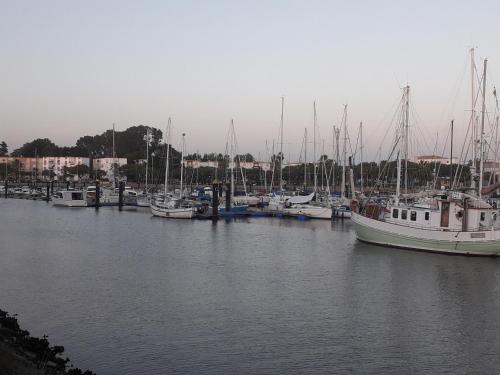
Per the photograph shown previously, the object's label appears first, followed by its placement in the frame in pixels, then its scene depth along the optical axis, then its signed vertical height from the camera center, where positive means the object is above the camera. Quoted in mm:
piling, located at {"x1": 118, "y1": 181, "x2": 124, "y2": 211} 85650 -2451
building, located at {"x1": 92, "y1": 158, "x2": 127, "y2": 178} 195125 +3703
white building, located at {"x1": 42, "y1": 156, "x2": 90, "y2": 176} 195175 +3711
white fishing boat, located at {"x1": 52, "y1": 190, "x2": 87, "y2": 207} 90188 -3574
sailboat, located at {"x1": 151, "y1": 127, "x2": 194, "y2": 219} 68875 -3377
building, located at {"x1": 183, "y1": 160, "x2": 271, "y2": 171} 160100 +4485
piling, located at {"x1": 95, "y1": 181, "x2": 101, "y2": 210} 88738 -2951
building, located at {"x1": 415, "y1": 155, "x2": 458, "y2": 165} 187900 +8634
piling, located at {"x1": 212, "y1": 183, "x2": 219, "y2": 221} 66969 -3034
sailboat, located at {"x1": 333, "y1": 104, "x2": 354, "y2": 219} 71438 -2447
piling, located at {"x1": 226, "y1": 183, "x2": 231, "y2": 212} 73256 -2417
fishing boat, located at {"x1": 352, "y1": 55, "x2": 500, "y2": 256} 39719 -2432
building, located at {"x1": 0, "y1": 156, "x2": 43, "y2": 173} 188350 +2684
